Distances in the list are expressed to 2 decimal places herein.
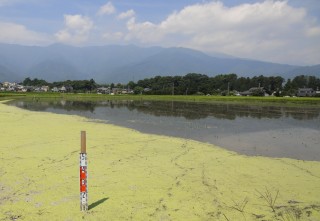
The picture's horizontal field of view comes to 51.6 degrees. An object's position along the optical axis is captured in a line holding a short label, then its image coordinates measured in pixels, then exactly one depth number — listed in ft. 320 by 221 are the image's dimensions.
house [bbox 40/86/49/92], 385.58
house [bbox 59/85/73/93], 351.36
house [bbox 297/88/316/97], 257.63
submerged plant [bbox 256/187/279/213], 19.27
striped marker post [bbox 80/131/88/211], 17.11
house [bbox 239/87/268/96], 260.03
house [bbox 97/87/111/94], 366.22
